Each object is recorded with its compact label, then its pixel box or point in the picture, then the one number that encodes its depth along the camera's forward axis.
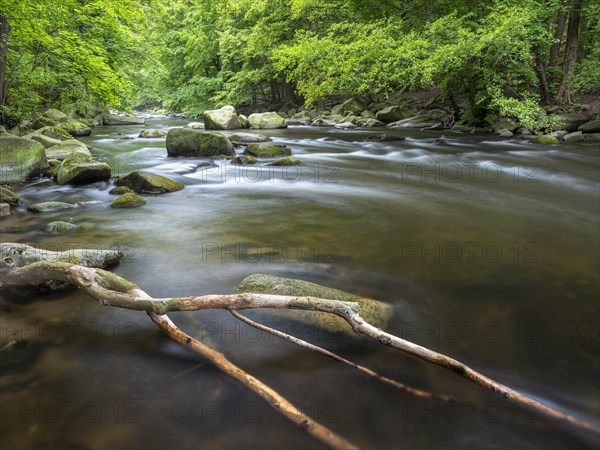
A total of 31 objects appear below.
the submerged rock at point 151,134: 15.21
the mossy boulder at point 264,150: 10.50
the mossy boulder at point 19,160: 6.63
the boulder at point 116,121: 23.37
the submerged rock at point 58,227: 4.26
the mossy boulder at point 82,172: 6.50
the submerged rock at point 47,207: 5.09
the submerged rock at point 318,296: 2.36
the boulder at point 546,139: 12.11
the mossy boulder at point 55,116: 15.68
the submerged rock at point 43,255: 2.83
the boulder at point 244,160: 9.26
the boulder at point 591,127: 12.55
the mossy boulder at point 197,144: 10.02
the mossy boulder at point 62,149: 8.60
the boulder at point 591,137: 12.19
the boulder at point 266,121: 20.33
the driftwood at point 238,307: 1.65
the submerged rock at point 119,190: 5.98
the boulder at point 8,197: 5.19
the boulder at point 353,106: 23.00
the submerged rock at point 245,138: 12.97
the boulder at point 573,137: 12.36
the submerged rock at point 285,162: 9.27
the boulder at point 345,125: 19.75
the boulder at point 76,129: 14.96
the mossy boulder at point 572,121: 13.29
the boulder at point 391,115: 20.17
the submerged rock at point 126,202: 5.34
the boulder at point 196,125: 20.17
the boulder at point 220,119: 18.50
